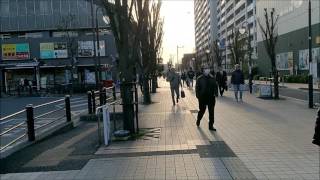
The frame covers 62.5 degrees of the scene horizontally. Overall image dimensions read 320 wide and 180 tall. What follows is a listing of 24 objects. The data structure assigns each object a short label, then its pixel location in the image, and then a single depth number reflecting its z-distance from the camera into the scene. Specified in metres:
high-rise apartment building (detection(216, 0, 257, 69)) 53.85
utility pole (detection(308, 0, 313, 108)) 10.19
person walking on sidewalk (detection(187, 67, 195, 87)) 22.32
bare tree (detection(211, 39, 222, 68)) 41.24
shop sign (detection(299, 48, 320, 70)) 25.92
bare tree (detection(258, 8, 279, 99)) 13.25
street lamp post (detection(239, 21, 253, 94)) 16.82
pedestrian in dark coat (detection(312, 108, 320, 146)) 2.98
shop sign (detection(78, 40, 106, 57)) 34.15
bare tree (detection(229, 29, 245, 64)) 28.78
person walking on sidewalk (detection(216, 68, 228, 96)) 15.26
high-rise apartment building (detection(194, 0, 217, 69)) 86.04
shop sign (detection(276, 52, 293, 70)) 31.12
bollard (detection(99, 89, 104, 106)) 10.16
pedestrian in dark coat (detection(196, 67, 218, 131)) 6.84
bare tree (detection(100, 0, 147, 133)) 6.31
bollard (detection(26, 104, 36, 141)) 6.20
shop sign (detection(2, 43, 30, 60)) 34.77
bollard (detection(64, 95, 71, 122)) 8.27
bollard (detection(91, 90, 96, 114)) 9.95
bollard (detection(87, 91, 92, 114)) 9.84
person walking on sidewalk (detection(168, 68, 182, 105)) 11.80
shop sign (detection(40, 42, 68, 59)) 34.38
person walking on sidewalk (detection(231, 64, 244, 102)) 12.58
